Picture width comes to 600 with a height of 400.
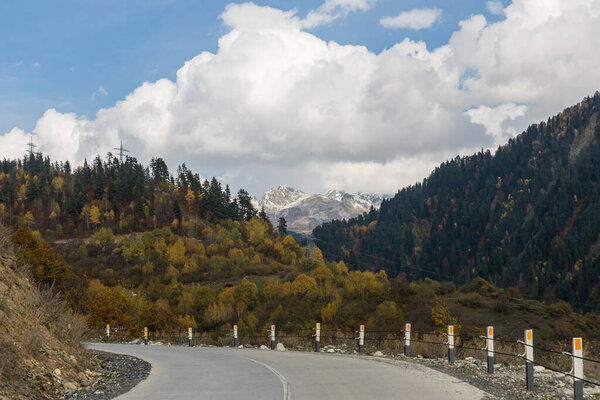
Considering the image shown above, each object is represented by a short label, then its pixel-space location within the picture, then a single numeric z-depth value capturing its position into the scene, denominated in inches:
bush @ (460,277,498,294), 4722.7
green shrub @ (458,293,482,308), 4163.4
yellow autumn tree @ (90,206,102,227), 7249.0
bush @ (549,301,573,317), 3983.8
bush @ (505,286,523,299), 4418.1
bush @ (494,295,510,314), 4013.3
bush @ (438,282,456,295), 4840.3
